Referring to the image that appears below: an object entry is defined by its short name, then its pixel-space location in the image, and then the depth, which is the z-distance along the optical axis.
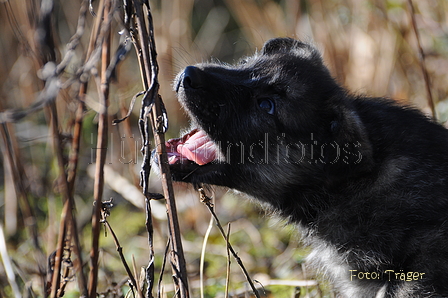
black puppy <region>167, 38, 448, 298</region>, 5.87
